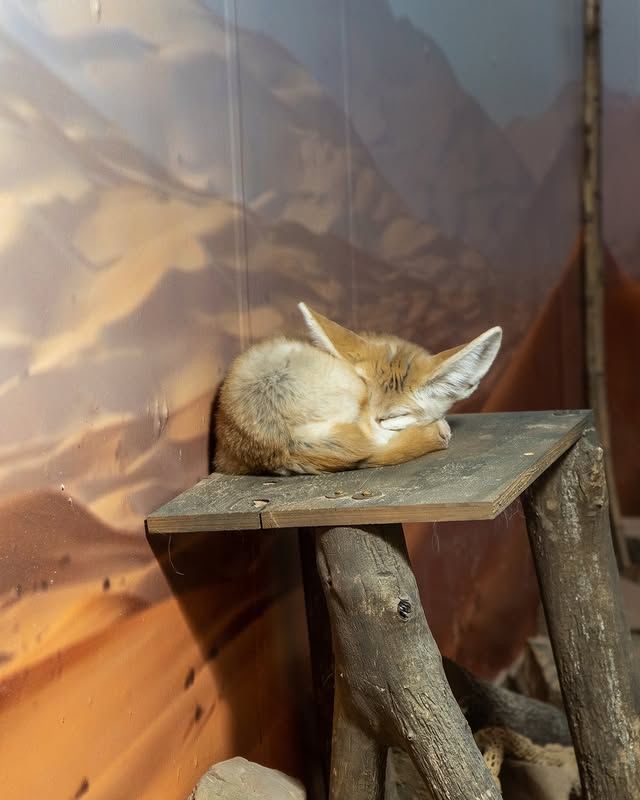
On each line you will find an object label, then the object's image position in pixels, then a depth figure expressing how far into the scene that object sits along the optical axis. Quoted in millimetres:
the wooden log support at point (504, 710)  2871
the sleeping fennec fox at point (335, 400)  2000
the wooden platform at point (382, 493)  1648
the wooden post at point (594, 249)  5035
